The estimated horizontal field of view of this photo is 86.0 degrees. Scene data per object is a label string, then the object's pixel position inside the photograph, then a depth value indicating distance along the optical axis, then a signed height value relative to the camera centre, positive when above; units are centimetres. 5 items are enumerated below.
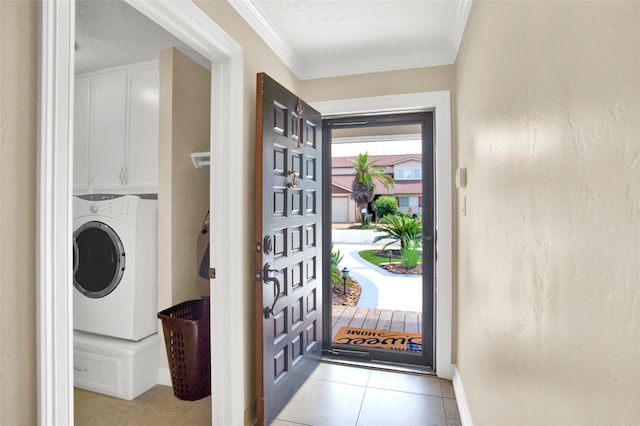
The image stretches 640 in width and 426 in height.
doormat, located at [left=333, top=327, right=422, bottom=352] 289 -108
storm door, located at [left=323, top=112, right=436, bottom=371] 277 -18
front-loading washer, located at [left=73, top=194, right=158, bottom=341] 240 -36
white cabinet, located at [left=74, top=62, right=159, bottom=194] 265 +68
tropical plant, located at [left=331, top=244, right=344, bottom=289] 307 -48
